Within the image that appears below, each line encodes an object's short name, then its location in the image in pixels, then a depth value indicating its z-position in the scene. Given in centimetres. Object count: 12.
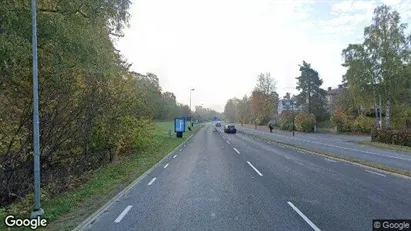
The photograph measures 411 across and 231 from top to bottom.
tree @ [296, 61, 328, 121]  6694
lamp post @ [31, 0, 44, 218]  726
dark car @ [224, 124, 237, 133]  5788
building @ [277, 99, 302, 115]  6423
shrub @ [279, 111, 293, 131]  6738
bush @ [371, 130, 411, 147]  3122
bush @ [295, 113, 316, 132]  6162
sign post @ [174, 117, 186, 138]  4275
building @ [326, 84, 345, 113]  7306
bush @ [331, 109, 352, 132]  5556
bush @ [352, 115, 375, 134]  5203
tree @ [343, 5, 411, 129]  4006
